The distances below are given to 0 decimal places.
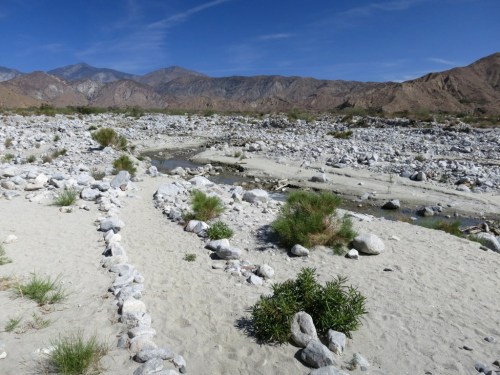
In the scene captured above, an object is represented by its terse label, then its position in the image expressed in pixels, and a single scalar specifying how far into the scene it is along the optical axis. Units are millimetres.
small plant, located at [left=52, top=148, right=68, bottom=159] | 17028
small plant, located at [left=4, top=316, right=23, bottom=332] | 4530
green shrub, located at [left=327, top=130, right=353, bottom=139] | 26984
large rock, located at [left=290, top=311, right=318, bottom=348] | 4629
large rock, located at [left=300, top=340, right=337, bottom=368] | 4309
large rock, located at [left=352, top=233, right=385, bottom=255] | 7305
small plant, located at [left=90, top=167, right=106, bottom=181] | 13523
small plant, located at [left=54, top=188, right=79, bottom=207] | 9602
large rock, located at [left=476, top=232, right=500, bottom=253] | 8055
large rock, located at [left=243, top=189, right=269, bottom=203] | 11117
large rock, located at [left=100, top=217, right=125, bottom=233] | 8195
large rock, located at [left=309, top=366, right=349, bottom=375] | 3973
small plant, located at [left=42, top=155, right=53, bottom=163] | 15977
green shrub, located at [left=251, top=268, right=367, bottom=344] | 4773
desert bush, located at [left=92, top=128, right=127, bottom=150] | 19734
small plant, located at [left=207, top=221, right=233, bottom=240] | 8039
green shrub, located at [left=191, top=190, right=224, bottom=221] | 9125
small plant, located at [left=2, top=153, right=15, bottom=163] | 15988
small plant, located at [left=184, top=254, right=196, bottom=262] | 7086
